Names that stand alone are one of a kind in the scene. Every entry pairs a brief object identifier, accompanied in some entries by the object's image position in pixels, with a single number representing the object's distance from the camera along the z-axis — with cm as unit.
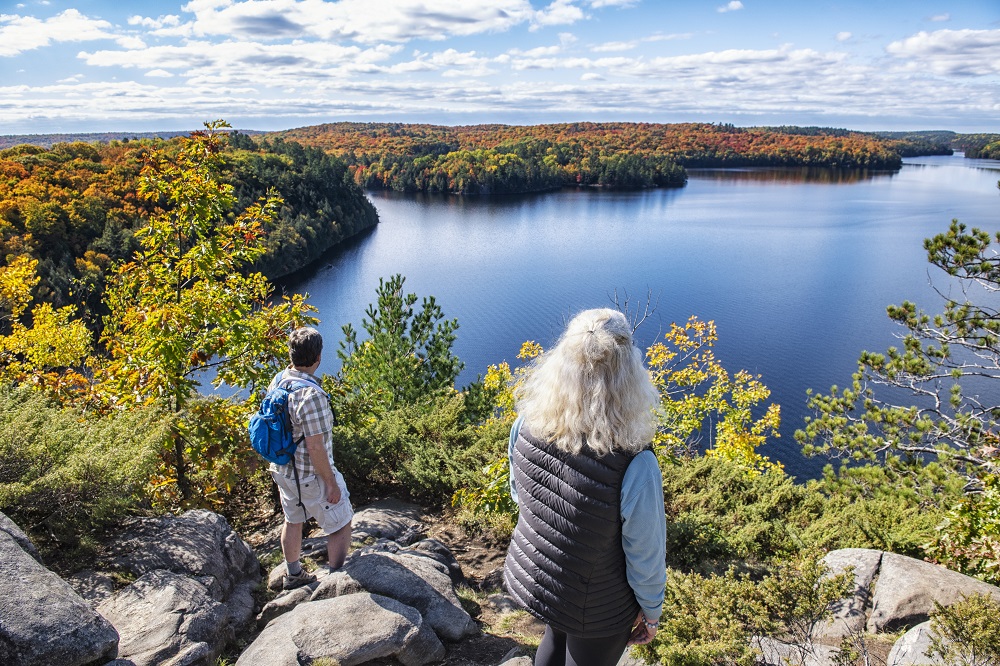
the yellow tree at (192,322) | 445
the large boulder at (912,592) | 360
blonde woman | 193
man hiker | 324
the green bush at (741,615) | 282
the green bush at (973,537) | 390
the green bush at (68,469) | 347
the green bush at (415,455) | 563
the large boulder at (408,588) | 348
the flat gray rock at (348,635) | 293
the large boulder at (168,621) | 289
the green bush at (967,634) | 261
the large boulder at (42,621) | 245
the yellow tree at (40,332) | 928
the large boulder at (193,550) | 355
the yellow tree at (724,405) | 1334
